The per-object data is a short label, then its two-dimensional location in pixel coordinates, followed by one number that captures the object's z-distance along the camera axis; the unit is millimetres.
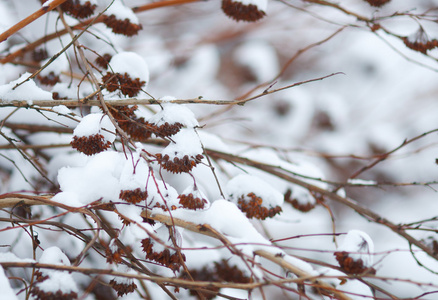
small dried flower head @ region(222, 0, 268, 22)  2348
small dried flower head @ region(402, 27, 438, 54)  2350
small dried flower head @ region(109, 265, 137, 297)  2202
